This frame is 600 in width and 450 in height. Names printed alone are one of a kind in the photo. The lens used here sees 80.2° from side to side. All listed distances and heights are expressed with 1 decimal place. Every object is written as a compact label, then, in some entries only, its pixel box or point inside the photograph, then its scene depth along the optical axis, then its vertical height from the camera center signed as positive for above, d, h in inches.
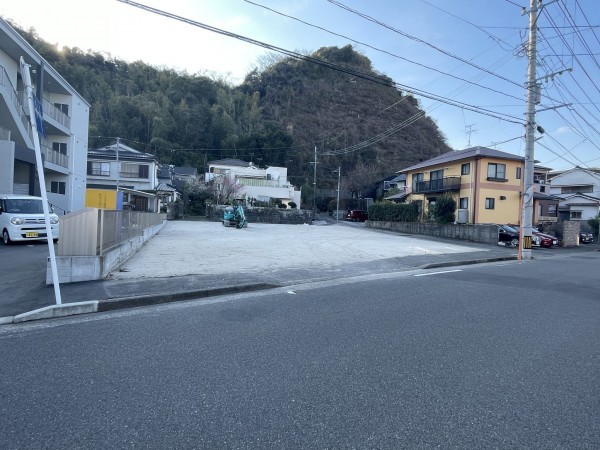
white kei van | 480.7 -21.7
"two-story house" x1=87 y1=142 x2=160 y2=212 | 1507.1 +169.5
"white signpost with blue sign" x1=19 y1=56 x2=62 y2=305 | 204.1 +36.9
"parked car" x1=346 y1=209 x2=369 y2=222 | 1903.3 +16.3
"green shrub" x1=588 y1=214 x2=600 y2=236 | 1228.6 +13.1
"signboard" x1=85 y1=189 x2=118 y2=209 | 572.1 +15.6
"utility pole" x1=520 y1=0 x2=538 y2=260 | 606.2 +139.4
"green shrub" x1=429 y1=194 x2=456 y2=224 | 1093.8 +39.2
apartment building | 663.1 +178.4
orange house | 1123.9 +128.3
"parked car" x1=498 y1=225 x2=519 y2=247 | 888.9 -27.1
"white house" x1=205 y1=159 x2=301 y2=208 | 1908.2 +186.8
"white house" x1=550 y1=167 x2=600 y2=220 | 1520.7 +173.1
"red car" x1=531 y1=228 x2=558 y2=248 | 919.0 -36.1
